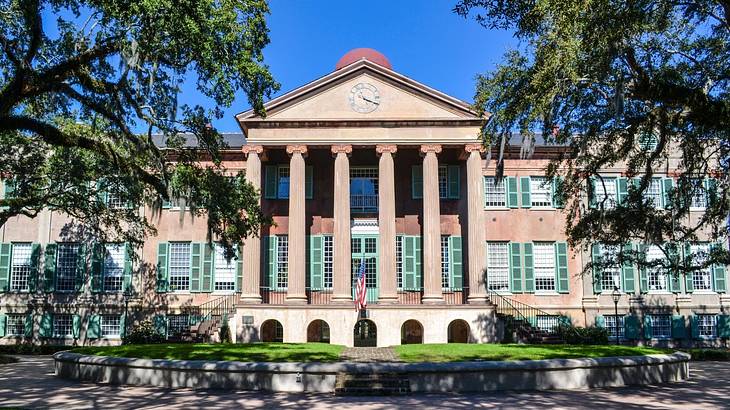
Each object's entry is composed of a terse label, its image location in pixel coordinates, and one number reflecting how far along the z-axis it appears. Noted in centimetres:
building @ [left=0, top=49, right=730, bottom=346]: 2902
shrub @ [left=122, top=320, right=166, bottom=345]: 2509
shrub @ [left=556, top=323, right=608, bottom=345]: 2500
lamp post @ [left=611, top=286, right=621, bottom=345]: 2895
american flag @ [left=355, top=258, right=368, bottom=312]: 2705
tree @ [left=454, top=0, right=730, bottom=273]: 1175
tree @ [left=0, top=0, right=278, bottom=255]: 1314
